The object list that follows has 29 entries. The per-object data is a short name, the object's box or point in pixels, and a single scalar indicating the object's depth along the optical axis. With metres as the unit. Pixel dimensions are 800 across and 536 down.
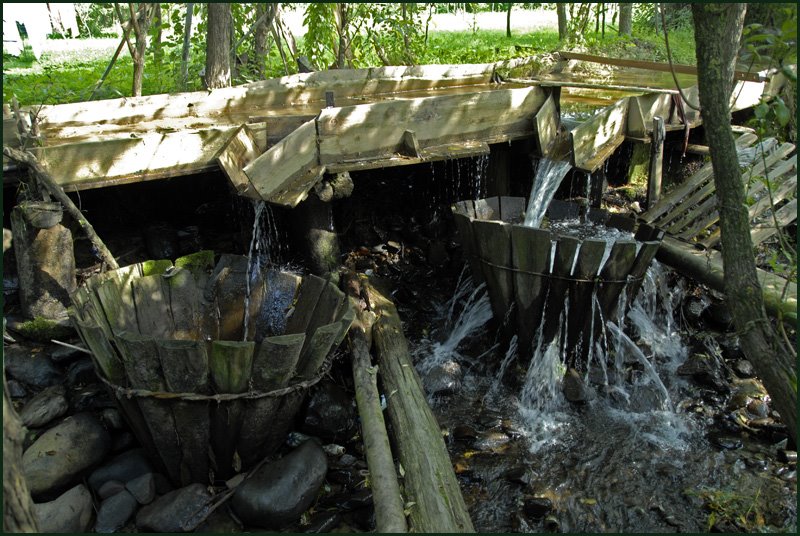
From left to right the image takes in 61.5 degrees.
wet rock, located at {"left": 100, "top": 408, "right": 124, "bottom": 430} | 4.76
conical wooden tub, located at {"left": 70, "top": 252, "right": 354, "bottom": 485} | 4.05
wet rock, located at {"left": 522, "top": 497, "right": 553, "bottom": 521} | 4.46
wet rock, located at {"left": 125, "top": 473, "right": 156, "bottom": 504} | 4.35
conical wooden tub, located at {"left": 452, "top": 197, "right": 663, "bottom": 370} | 5.44
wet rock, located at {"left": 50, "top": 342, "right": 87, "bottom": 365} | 5.14
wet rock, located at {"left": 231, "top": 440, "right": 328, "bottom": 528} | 4.23
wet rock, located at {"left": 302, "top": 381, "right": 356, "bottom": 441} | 4.95
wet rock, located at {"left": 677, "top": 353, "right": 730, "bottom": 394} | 5.89
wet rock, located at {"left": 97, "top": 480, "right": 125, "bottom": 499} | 4.36
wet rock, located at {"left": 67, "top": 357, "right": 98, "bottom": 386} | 5.04
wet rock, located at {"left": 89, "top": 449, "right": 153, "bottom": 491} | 4.45
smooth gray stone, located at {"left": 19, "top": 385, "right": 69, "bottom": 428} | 4.64
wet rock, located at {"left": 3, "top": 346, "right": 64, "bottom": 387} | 5.00
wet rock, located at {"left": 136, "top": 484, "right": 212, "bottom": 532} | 4.17
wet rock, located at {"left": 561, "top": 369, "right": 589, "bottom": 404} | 5.66
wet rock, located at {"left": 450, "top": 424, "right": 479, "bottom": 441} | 5.20
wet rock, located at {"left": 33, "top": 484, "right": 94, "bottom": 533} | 4.06
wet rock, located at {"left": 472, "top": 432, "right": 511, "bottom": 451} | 5.12
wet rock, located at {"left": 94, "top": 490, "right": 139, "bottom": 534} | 4.18
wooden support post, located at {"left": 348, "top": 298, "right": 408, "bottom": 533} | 3.55
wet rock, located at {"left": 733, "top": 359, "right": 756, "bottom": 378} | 6.05
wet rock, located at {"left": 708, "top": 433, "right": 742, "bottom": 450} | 5.13
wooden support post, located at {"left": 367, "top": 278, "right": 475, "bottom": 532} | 3.72
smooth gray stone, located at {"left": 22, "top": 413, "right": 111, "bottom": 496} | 4.28
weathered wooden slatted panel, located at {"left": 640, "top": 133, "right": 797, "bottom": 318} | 6.18
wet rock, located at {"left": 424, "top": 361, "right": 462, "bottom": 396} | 5.73
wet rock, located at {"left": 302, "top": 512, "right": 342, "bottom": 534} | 4.27
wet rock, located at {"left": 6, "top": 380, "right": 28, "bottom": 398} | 4.87
